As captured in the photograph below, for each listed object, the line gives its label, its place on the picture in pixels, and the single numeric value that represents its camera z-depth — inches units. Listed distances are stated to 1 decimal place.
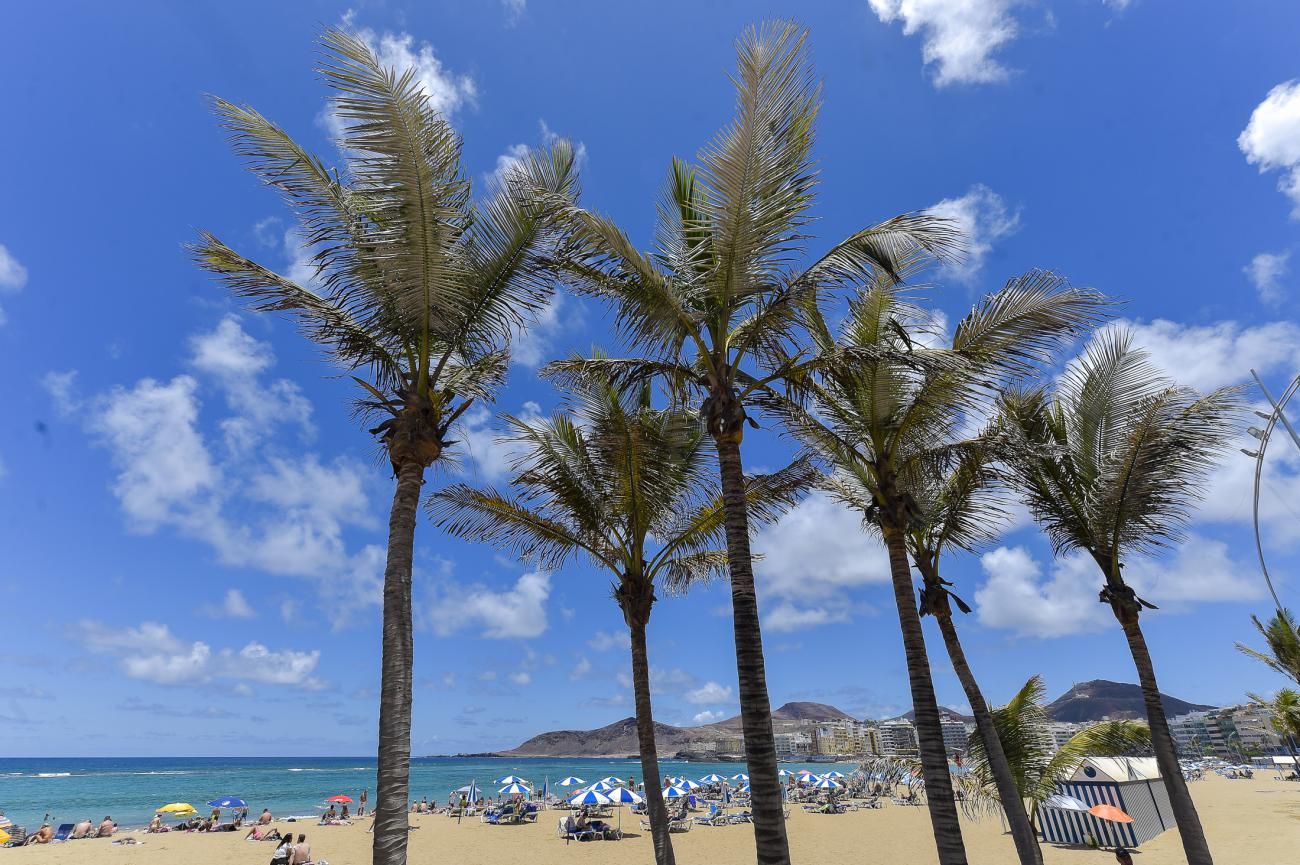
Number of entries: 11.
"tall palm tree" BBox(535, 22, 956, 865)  235.1
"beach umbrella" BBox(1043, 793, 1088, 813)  748.6
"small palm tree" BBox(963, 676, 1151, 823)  497.4
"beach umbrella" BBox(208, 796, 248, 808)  1138.3
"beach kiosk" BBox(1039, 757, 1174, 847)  765.3
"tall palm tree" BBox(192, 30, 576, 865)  235.0
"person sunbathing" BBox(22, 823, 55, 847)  964.6
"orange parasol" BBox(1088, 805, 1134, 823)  559.5
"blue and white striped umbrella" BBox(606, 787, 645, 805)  1053.8
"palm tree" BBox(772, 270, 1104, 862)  289.3
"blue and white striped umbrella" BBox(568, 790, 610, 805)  1041.1
